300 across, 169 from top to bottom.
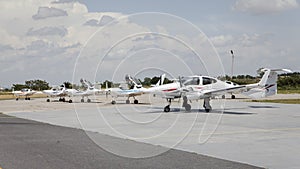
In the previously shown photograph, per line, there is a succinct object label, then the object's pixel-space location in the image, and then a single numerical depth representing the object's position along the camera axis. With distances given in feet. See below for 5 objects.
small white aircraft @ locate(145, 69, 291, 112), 82.36
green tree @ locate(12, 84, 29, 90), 375.90
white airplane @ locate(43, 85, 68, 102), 190.19
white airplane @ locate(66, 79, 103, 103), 146.10
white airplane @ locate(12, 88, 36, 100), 230.48
